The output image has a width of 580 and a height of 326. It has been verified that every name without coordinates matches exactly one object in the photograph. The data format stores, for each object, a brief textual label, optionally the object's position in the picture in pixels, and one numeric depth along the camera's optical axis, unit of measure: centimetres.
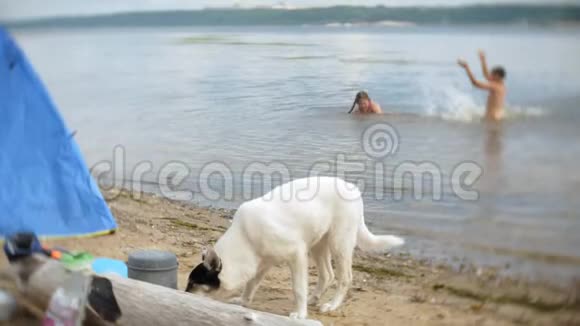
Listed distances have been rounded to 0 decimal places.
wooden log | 700
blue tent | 946
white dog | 764
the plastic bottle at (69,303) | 731
